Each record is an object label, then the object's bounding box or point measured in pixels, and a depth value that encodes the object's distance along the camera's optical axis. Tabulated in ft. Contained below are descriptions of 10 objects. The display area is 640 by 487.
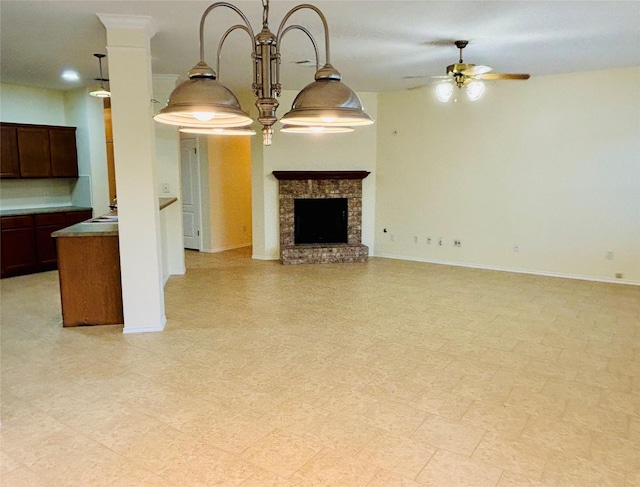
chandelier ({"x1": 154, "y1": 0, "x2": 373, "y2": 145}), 5.24
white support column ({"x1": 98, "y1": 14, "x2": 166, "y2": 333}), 12.14
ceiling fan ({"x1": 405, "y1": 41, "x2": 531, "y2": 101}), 13.55
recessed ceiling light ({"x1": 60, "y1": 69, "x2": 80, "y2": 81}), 18.66
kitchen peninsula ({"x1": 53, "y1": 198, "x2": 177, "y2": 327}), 13.70
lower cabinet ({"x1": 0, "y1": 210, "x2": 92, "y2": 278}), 20.02
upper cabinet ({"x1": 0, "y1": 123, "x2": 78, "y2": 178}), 20.56
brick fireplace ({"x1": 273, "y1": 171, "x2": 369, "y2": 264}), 22.93
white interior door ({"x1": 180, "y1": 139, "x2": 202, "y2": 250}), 25.61
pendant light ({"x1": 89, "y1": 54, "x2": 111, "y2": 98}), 15.69
